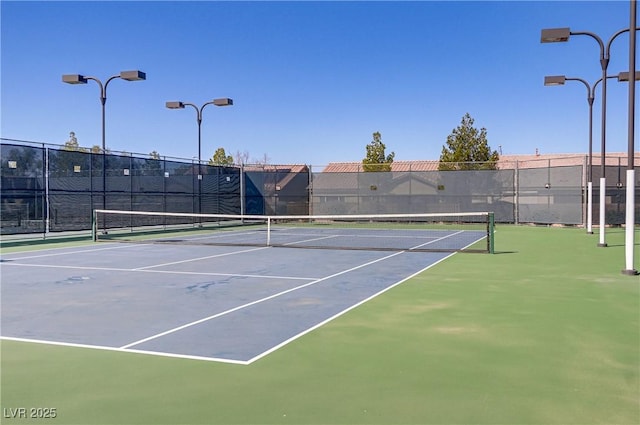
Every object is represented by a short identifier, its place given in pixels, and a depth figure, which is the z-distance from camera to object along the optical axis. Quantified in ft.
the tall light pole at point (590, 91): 61.46
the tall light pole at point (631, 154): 32.32
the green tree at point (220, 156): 188.59
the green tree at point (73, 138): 193.88
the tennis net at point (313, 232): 57.62
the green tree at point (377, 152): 142.43
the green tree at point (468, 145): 128.47
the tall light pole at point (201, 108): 81.35
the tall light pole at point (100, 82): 62.13
